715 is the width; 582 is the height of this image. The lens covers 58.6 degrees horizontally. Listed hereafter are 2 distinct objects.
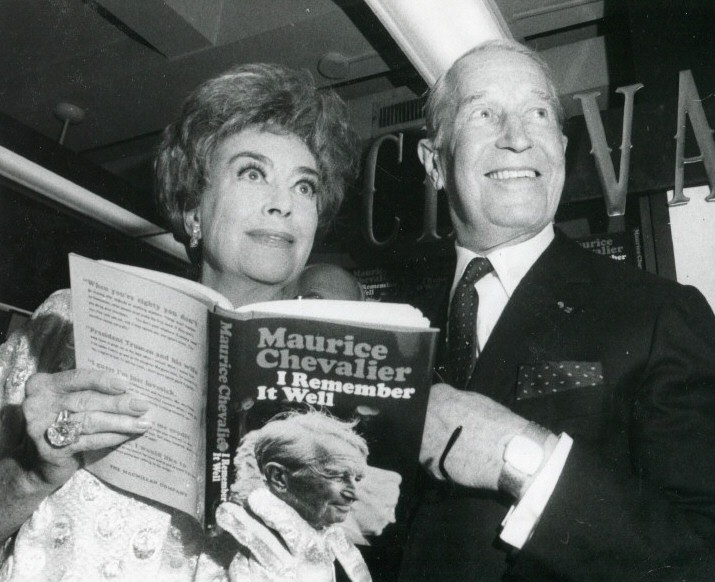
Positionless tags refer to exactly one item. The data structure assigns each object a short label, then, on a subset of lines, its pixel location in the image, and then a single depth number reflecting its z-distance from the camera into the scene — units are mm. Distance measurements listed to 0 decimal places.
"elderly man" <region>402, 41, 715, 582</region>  913
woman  1079
